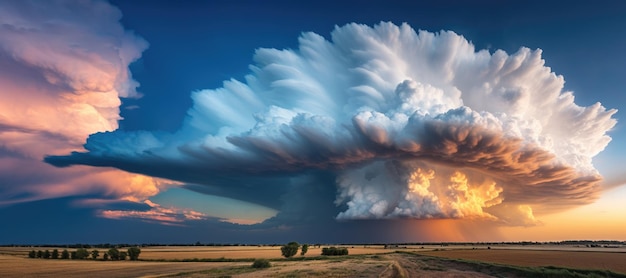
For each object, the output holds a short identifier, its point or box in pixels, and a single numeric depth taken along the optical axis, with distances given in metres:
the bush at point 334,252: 143.32
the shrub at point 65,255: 141.29
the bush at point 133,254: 133.38
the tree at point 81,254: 138.38
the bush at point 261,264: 75.69
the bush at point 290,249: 134.12
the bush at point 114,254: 129.25
